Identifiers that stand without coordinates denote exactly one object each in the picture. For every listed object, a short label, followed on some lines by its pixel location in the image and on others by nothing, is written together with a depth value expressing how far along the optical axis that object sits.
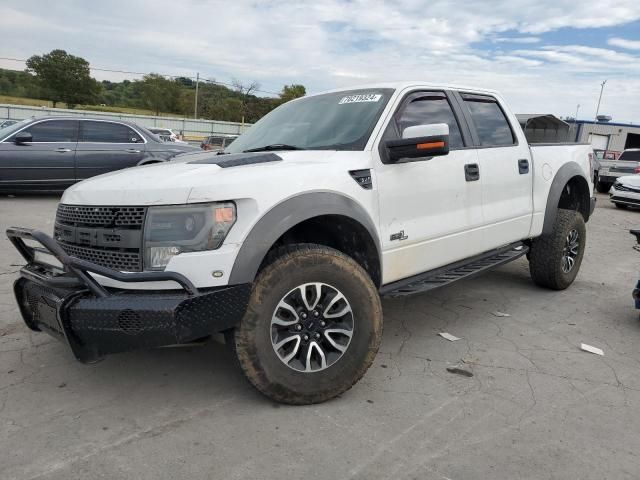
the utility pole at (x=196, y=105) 61.50
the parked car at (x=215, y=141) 22.97
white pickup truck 2.54
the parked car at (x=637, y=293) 4.57
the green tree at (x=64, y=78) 66.12
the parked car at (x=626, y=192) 13.88
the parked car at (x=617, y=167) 18.09
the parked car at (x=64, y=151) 9.35
